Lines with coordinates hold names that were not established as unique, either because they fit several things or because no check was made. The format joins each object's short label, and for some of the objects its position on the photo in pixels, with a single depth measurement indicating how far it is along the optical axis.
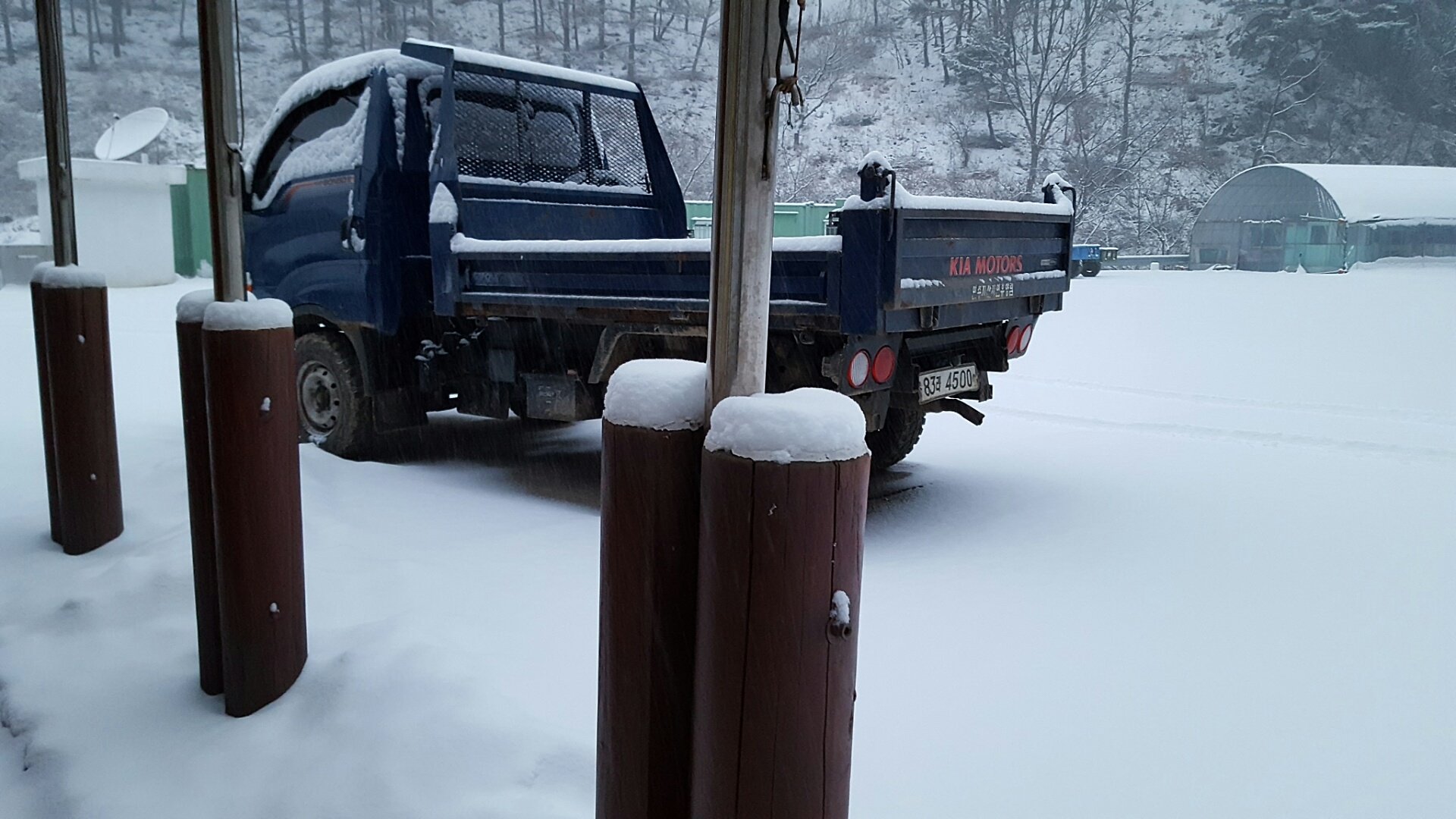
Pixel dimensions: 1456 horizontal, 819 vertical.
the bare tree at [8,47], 48.99
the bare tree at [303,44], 46.67
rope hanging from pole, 1.70
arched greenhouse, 33.41
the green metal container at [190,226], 25.27
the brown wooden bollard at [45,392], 4.49
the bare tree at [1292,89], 48.47
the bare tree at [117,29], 50.38
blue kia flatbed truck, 4.52
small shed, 22.25
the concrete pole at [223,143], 3.01
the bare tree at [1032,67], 38.41
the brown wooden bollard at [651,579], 1.84
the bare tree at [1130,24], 48.28
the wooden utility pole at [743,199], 1.71
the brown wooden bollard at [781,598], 1.63
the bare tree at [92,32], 49.50
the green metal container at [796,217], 29.52
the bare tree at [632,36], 42.04
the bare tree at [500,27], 42.46
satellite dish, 18.91
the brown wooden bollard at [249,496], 3.02
